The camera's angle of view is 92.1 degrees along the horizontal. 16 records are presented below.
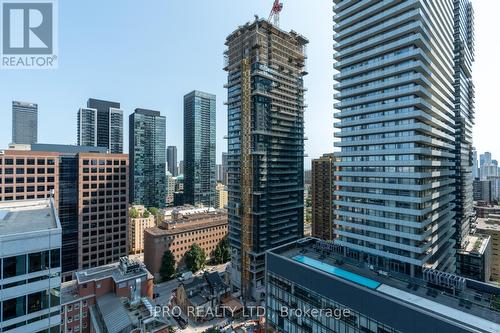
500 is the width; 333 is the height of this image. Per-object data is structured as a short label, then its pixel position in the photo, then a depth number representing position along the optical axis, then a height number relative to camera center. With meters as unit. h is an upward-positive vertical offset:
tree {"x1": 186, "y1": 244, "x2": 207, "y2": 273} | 101.44 -38.38
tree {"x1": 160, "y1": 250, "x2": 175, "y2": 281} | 95.19 -38.97
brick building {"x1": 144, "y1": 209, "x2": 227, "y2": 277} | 98.62 -30.41
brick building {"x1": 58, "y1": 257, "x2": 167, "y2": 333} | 47.56 -29.69
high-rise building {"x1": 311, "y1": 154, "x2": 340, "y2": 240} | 124.07 -15.18
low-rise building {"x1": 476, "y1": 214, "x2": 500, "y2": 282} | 106.15 -34.33
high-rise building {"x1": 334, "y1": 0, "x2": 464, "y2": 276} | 51.38 +8.32
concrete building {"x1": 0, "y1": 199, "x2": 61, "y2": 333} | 21.95 -10.61
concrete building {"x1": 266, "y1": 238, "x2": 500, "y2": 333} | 32.44 -20.19
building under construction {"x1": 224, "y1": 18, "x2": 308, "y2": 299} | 87.06 +8.33
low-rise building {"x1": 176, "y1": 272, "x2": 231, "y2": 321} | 70.75 -40.46
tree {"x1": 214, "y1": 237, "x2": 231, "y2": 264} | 113.62 -40.04
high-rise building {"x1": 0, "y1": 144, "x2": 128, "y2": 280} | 78.19 -8.29
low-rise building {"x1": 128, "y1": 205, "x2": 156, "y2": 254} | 129.00 -34.61
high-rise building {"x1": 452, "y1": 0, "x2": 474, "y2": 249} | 88.06 +21.60
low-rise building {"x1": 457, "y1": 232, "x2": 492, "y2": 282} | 80.75 -32.33
